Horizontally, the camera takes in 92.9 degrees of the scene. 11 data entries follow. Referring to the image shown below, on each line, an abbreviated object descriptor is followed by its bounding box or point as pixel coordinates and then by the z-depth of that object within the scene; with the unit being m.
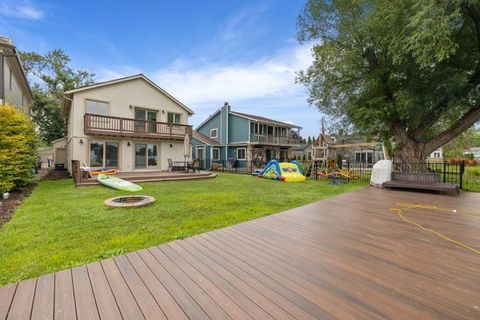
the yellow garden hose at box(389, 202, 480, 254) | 3.35
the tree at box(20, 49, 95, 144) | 23.78
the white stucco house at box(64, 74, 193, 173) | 12.95
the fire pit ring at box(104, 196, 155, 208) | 5.71
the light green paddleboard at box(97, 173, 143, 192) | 8.80
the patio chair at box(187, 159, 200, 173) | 15.07
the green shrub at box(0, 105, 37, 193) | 7.01
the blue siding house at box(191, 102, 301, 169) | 22.84
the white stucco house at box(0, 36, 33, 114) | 9.48
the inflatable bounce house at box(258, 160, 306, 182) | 12.63
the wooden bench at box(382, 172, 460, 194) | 7.71
